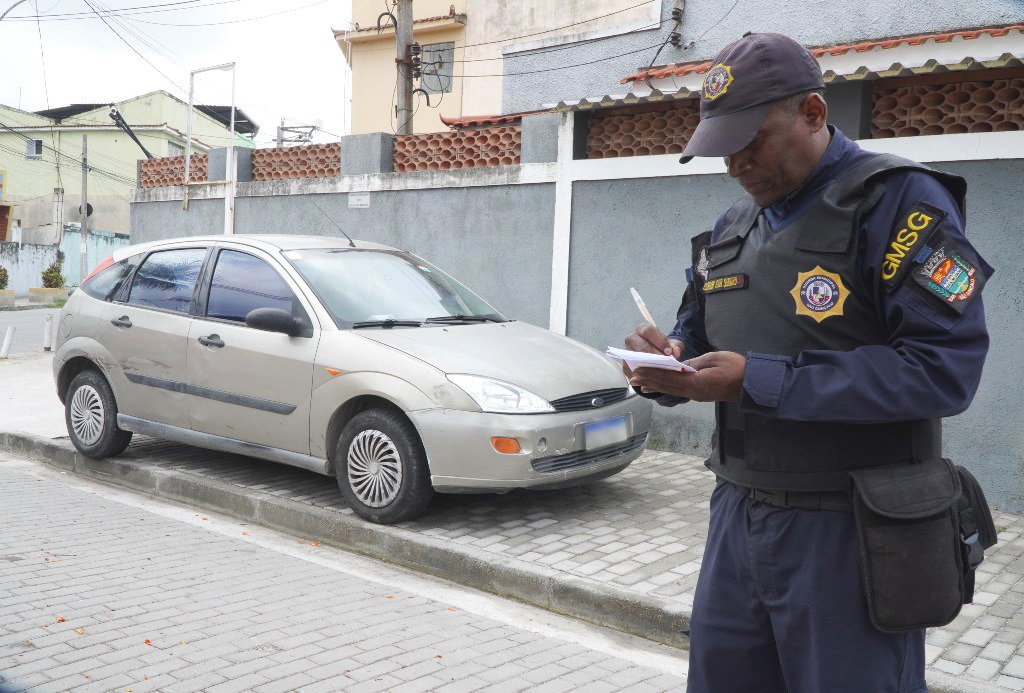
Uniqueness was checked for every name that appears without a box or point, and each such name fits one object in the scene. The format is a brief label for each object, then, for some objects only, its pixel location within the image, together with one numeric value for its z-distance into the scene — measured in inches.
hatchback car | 212.7
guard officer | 70.2
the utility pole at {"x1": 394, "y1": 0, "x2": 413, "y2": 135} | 597.6
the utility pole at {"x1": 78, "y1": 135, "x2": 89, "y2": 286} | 1274.6
